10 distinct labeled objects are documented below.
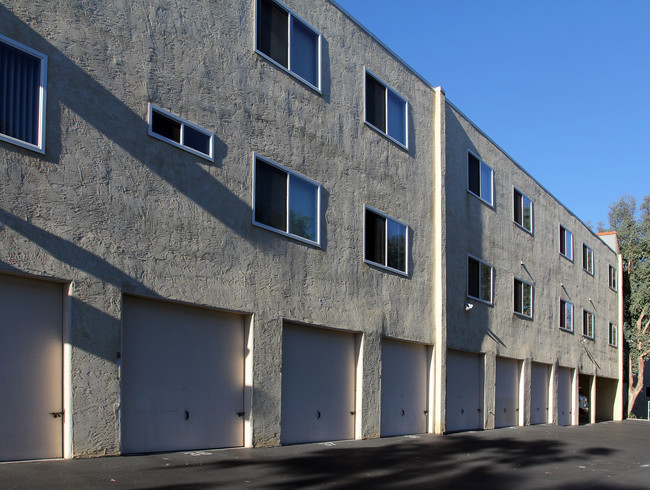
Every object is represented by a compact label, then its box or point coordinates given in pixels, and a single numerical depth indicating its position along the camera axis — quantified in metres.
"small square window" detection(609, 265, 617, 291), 36.99
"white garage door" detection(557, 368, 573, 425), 27.55
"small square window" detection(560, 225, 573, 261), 29.06
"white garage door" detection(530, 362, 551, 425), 24.62
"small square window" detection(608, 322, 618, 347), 36.19
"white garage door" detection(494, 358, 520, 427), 21.73
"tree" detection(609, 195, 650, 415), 42.22
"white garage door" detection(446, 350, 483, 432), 18.61
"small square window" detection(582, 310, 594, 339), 31.28
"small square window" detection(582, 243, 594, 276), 32.09
